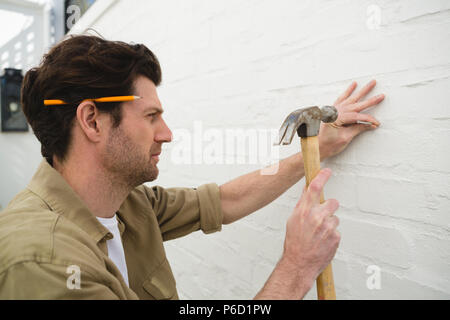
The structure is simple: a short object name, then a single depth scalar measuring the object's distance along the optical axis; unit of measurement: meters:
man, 0.83
